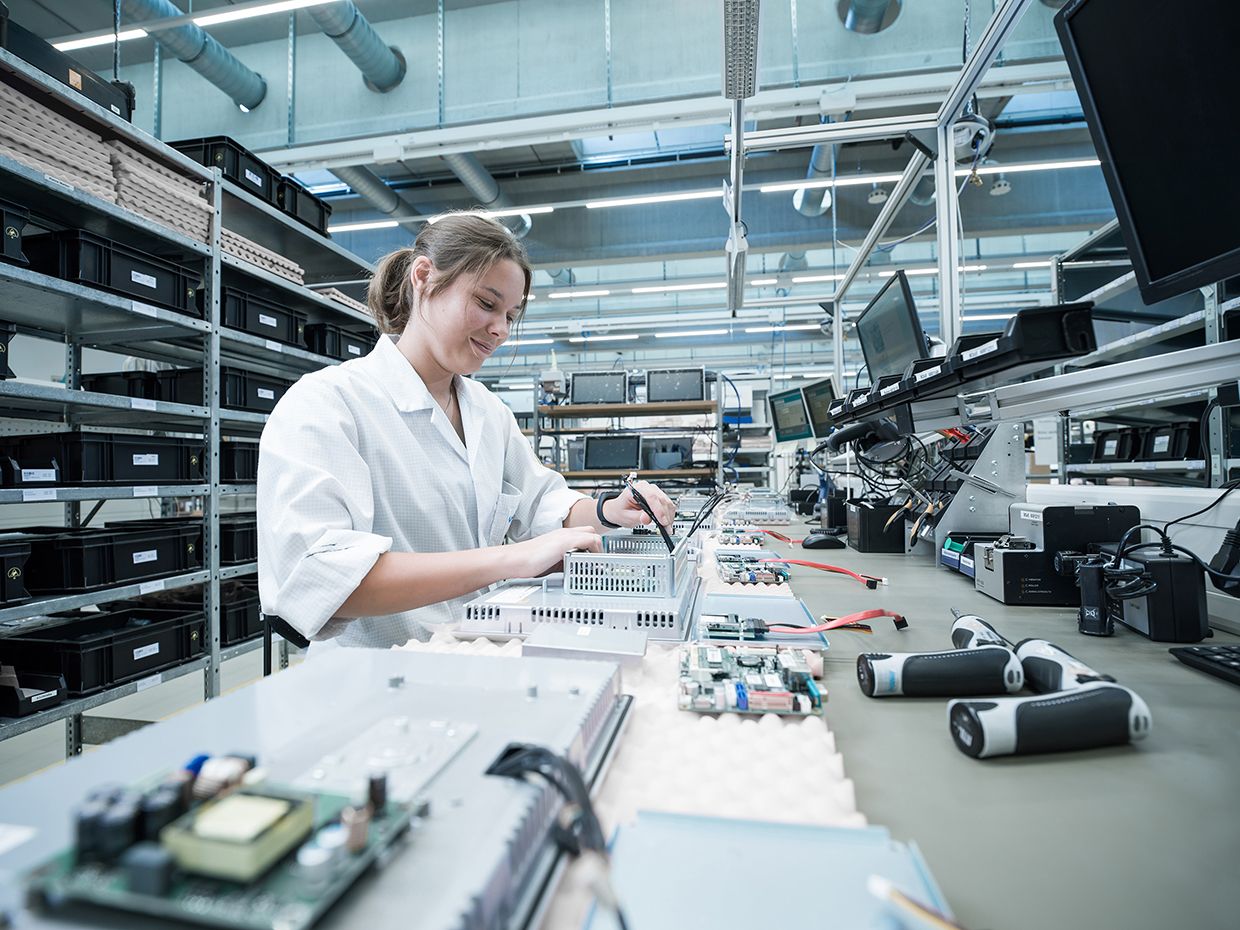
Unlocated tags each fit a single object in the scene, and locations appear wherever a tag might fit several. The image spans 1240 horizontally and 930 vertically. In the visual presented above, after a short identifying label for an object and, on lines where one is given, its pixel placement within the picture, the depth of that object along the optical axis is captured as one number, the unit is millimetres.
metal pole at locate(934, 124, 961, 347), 1616
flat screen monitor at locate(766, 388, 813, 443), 4009
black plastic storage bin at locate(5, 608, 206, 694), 1672
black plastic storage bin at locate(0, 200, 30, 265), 1510
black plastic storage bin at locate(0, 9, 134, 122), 1560
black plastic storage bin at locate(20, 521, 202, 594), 1697
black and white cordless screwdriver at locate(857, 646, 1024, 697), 601
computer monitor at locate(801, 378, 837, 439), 3316
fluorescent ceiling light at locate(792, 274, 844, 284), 5520
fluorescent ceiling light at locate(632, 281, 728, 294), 5696
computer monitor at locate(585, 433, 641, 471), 4527
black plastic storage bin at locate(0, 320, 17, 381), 1668
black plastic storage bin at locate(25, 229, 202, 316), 1683
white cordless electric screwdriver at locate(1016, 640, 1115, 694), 549
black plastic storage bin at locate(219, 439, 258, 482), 2336
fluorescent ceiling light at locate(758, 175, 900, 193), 3602
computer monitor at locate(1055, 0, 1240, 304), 650
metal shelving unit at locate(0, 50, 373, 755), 1586
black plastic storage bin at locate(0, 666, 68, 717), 1556
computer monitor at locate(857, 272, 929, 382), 1659
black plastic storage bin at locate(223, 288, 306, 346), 2275
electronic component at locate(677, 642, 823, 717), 540
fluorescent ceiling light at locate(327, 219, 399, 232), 4524
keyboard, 655
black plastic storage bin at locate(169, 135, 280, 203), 2305
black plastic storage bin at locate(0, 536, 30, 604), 1531
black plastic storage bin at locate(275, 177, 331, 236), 2623
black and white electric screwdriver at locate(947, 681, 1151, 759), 474
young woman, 821
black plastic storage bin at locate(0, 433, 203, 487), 1641
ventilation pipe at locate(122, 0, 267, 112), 2879
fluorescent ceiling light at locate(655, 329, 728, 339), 7894
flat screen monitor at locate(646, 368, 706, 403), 4453
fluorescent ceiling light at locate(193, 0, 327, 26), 2184
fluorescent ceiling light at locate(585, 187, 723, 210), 4125
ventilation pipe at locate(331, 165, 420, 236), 4184
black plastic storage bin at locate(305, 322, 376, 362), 2791
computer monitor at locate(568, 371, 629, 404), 4547
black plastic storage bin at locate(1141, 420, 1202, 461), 2969
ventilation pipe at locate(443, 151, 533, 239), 4130
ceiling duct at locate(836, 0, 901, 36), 2980
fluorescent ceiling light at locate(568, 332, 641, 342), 8070
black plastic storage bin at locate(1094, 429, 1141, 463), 3338
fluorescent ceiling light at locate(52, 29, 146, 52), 2504
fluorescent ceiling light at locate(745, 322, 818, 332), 7402
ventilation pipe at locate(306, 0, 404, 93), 2979
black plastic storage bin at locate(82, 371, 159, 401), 2219
